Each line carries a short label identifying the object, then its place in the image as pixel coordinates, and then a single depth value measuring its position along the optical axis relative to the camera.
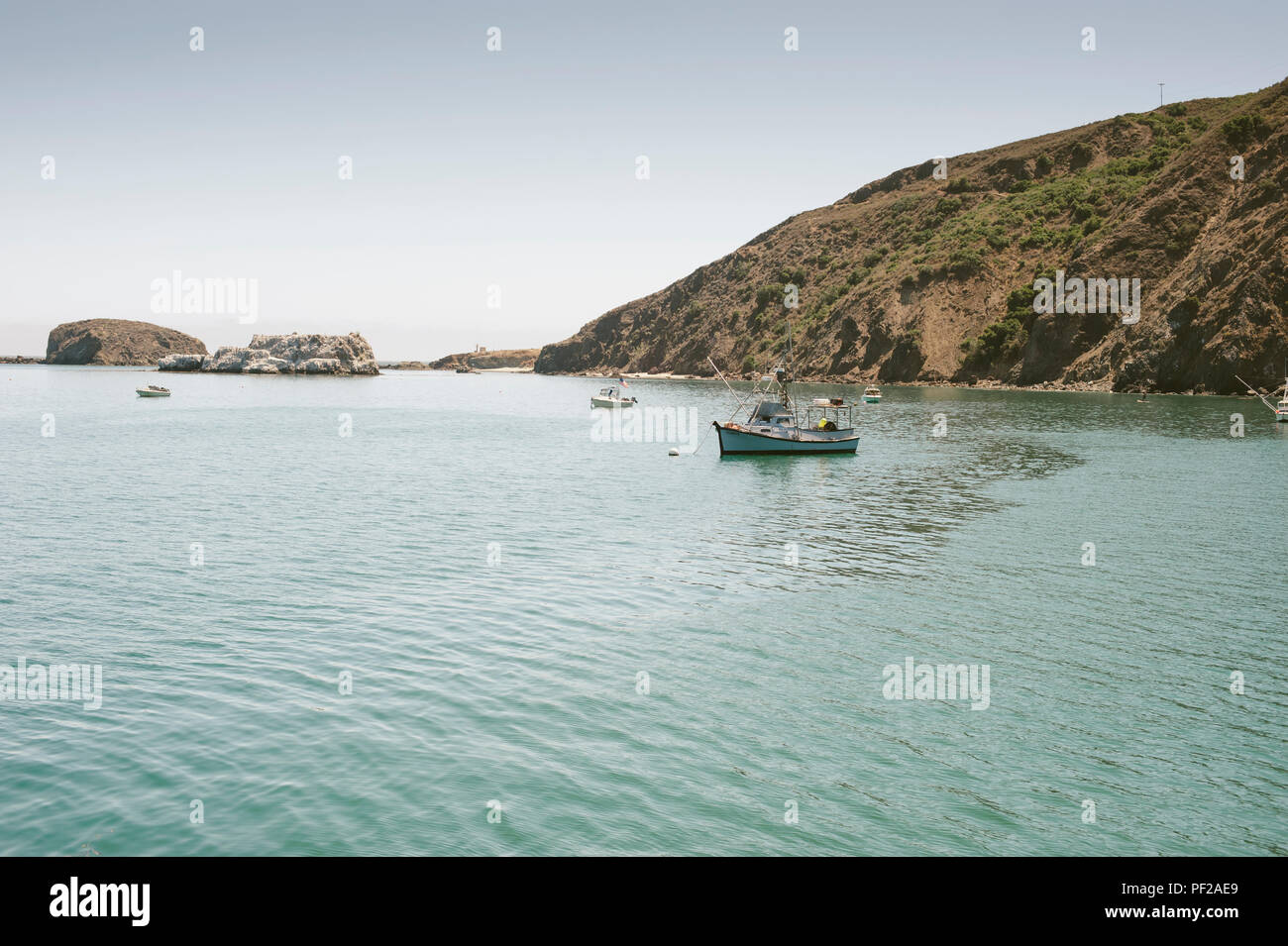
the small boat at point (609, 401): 115.31
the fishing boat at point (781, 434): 63.84
